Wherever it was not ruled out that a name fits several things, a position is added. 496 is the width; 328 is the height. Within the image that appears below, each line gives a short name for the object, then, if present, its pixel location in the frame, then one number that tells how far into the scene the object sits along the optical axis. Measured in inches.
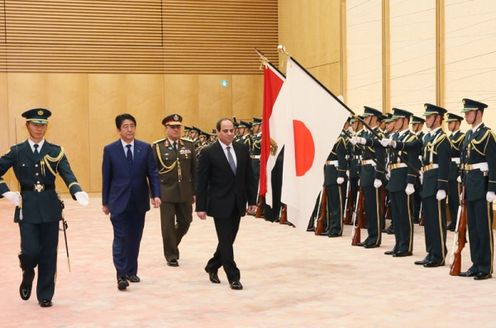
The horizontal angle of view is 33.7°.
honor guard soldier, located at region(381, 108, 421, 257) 335.6
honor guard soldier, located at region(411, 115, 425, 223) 360.5
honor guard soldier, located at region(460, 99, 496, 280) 281.0
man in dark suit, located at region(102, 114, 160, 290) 278.1
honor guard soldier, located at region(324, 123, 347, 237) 416.2
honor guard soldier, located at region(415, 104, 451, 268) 305.9
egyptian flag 297.4
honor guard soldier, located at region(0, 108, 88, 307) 242.7
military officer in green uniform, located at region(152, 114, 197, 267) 329.7
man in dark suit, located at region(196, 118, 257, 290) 269.1
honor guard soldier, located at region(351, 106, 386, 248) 365.4
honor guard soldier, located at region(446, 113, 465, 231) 390.3
